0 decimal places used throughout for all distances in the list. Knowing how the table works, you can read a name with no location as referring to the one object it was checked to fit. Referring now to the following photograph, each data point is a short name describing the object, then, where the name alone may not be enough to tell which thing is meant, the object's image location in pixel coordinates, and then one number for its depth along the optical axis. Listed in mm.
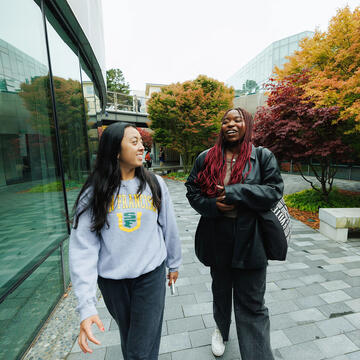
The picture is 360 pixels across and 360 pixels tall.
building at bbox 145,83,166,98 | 35659
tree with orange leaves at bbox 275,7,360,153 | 4344
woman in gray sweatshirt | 1269
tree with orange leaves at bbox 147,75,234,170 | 13391
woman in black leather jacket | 1516
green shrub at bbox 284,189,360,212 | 6547
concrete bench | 4164
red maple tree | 5801
